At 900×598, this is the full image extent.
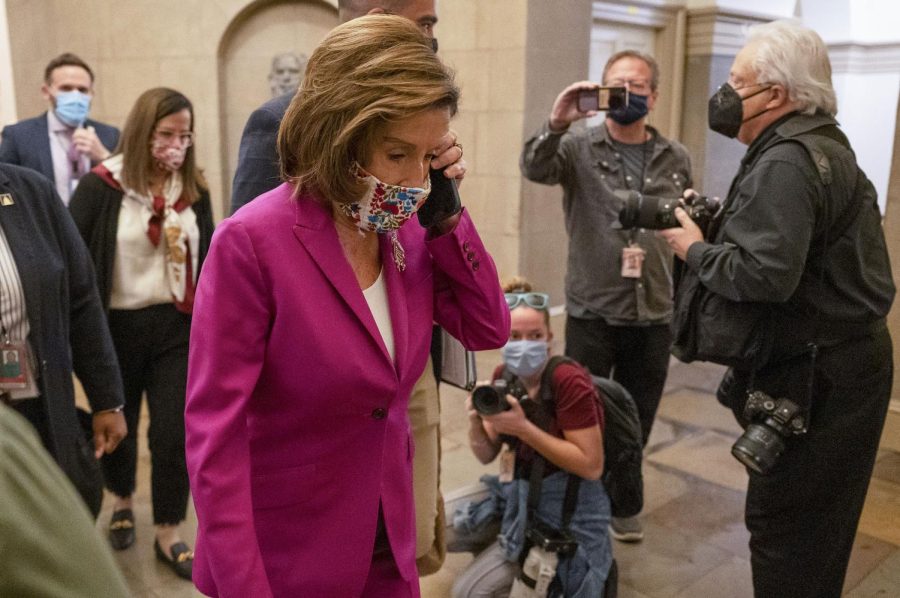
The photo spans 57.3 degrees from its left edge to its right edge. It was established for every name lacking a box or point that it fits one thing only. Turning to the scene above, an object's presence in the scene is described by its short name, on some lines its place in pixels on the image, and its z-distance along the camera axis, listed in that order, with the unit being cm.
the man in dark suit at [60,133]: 449
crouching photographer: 268
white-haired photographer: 225
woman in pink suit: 138
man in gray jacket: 358
